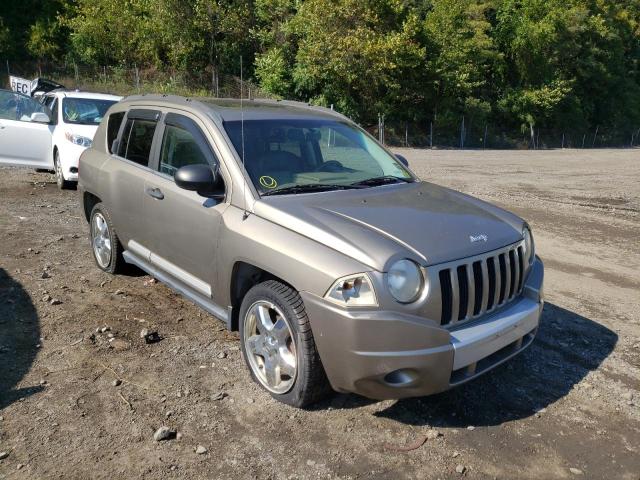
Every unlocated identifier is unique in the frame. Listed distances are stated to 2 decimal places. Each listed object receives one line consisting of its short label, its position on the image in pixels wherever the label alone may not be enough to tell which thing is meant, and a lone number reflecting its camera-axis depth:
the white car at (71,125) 10.23
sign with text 18.30
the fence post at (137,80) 38.03
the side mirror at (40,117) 9.79
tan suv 3.10
